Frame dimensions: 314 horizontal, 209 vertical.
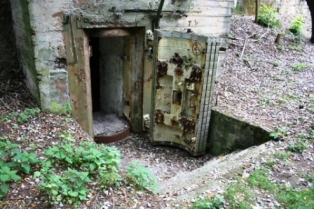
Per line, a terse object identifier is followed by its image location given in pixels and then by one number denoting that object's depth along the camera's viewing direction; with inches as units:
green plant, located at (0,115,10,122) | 186.1
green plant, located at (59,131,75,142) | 175.6
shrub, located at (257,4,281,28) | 495.5
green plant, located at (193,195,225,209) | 125.8
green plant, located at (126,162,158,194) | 142.2
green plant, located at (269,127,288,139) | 196.8
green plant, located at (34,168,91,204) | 121.6
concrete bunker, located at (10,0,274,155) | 194.5
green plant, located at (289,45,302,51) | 435.7
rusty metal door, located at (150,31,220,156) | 209.3
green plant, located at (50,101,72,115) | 207.6
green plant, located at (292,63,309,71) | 355.3
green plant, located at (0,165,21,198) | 121.2
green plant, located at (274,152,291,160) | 172.3
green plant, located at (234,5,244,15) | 532.8
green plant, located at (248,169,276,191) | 145.1
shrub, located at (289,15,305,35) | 494.6
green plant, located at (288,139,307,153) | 179.3
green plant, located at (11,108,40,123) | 189.9
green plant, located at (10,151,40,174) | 135.2
